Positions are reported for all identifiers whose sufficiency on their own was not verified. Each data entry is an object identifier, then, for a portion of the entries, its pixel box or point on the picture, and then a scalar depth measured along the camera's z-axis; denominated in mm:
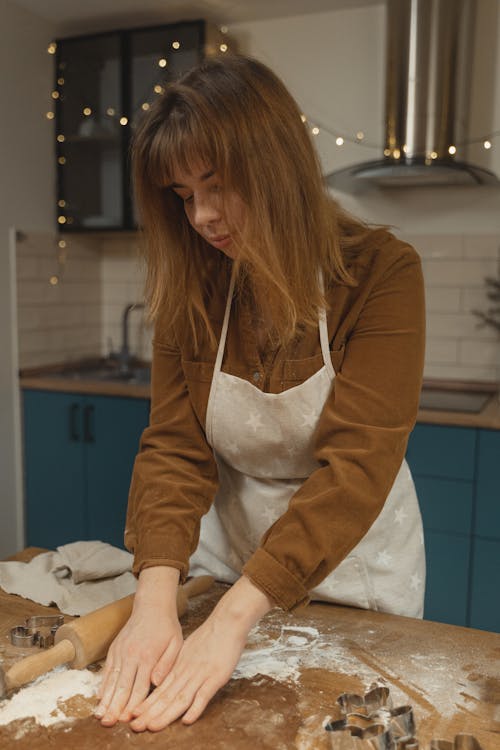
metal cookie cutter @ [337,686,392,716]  836
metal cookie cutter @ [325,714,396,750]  757
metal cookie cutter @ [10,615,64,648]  990
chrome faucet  3160
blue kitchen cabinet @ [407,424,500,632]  2207
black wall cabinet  2736
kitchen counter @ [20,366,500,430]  2197
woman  933
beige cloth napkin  1141
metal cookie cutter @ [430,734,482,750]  757
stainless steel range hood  2377
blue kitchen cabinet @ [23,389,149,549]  2699
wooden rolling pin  875
